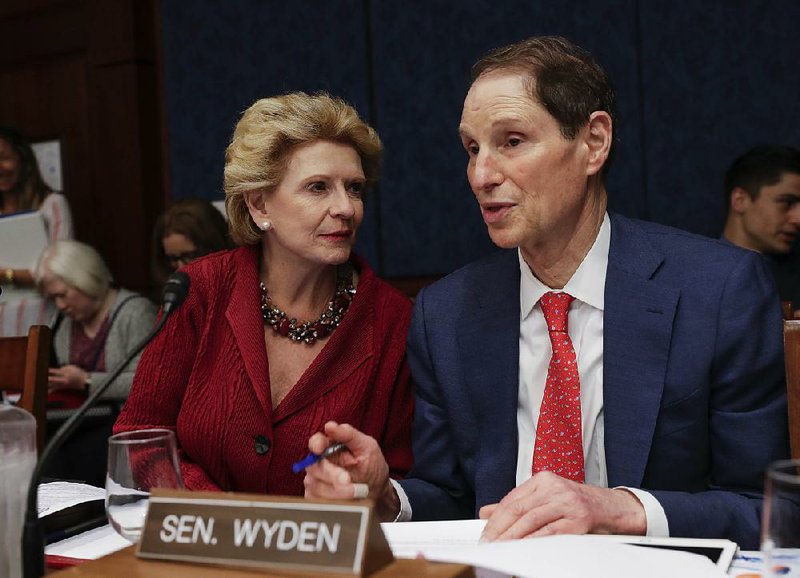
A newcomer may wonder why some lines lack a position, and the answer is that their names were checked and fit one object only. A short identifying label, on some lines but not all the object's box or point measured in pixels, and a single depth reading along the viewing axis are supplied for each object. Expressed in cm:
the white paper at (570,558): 78
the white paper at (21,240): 394
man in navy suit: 140
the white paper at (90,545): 112
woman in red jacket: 188
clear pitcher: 97
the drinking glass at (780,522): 67
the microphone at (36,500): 90
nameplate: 74
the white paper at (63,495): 133
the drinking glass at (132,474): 100
